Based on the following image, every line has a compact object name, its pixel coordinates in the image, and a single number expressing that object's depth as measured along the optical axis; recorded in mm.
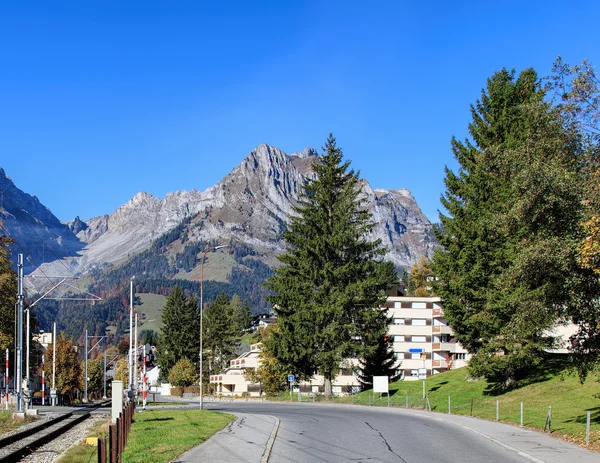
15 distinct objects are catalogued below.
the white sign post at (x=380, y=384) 50250
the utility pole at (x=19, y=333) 37125
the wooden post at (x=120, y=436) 15864
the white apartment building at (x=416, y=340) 101750
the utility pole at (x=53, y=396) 65088
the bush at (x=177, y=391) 122112
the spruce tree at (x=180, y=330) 129875
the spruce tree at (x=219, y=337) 137000
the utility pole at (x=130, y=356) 44625
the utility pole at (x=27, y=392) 43319
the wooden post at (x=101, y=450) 10703
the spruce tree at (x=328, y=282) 57188
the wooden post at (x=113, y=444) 13297
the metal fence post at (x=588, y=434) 21125
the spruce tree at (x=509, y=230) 21484
